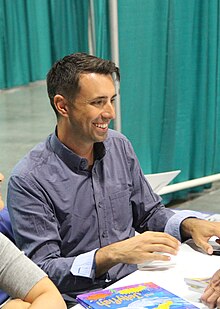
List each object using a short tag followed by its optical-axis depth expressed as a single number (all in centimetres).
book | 256
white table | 269
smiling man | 293
